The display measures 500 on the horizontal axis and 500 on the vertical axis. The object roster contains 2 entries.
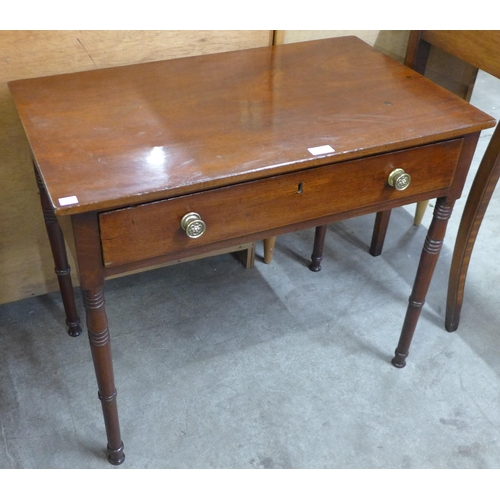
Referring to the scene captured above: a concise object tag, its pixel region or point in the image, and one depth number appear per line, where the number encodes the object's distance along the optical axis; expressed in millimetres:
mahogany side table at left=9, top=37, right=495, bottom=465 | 1266
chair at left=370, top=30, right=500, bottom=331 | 1759
